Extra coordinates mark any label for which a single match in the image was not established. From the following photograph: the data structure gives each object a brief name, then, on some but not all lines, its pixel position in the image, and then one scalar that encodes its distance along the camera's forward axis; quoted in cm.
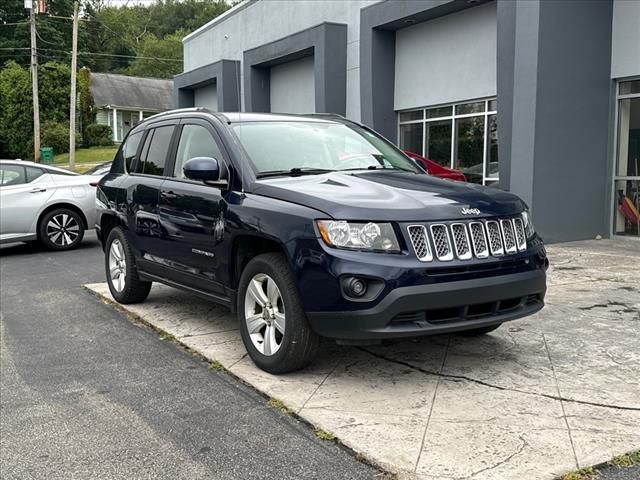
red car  1034
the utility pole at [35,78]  3015
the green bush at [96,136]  4791
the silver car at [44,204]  1110
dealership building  1084
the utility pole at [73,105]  2919
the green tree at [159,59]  7519
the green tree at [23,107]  4341
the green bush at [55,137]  4259
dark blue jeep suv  397
